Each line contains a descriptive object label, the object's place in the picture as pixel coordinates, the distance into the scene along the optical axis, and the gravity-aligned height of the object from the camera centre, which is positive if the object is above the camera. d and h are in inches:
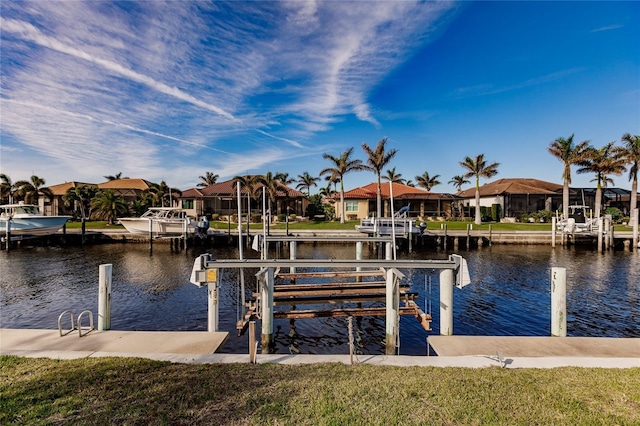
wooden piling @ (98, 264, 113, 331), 354.0 -88.1
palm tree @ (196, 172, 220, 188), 3503.9 +351.6
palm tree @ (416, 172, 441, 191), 3038.9 +283.7
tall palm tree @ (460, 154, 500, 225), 1825.8 +237.4
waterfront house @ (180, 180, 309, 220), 2117.4 +85.1
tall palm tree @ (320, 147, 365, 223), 2000.5 +268.3
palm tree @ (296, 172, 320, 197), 3127.5 +299.5
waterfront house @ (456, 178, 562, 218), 2110.0 +91.6
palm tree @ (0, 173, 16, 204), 2193.9 +171.4
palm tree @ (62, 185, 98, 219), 2009.1 +111.5
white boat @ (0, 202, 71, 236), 1385.3 -30.5
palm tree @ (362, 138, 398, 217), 1847.9 +297.3
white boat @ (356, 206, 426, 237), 1368.1 -57.6
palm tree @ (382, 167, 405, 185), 2581.2 +261.0
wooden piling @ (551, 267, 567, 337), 357.1 -94.8
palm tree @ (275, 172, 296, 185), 2298.0 +230.9
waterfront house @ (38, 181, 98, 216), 2301.9 +66.0
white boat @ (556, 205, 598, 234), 1432.1 -57.4
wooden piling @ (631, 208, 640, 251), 1334.9 -78.0
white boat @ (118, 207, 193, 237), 1443.2 -44.9
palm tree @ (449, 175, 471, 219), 2869.1 +269.5
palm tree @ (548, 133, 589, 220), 1696.6 +292.7
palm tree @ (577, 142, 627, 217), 1692.9 +242.6
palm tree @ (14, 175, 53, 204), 2117.4 +148.3
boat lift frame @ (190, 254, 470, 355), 342.0 -69.9
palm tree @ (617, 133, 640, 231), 1709.5 +288.3
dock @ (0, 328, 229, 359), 277.3 -117.1
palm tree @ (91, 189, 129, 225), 1886.1 +36.9
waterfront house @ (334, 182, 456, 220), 2137.1 +49.5
